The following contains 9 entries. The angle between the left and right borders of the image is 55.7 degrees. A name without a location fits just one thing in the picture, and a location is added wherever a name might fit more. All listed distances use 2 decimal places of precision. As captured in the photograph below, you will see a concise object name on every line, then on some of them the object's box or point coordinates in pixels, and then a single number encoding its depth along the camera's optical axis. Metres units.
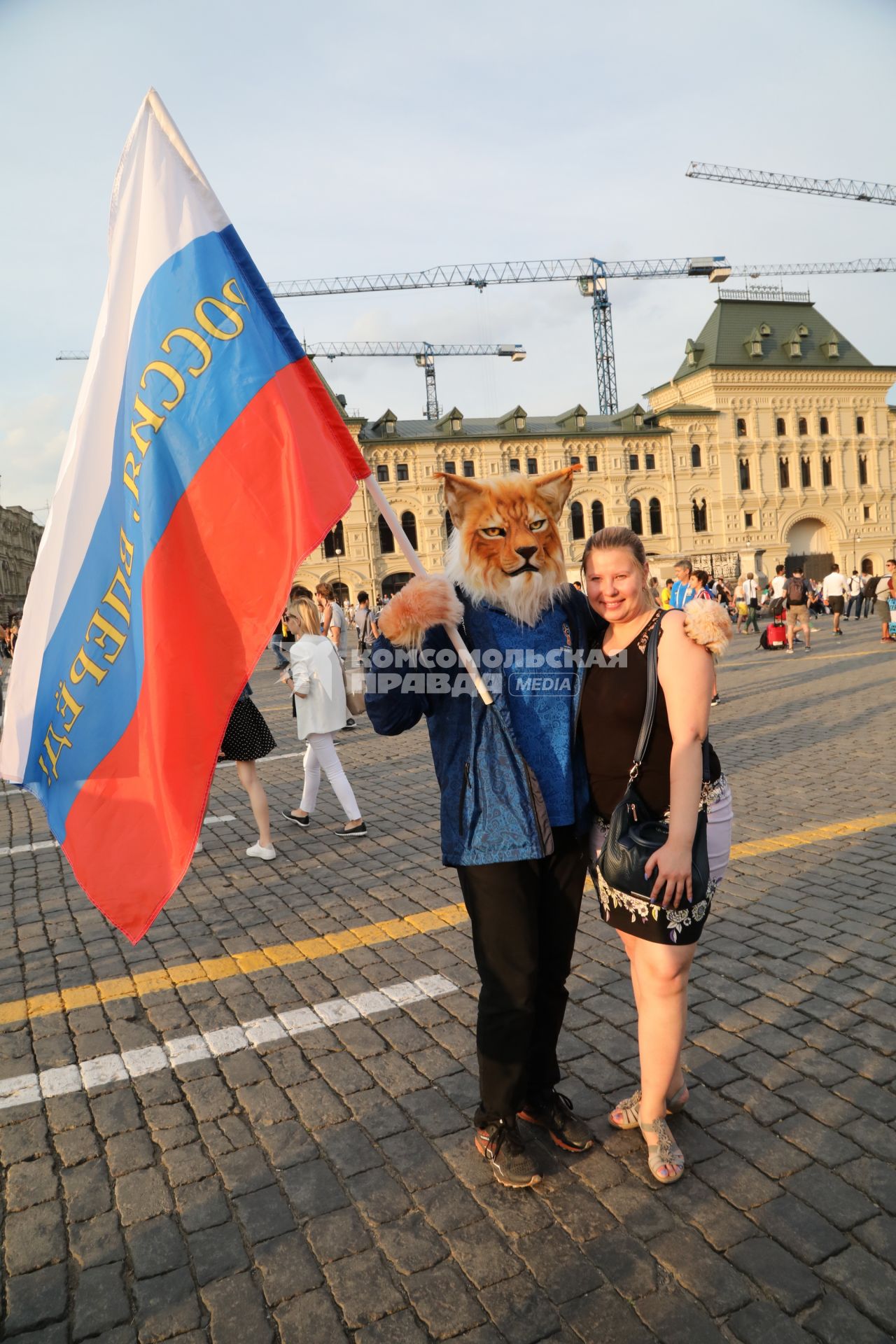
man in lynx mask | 2.60
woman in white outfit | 6.79
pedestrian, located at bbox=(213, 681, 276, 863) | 6.23
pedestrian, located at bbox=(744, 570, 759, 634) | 26.53
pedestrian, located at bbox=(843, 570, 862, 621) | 29.13
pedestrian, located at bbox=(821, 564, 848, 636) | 22.34
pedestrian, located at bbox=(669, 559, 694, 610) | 10.89
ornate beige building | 49.19
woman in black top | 2.46
